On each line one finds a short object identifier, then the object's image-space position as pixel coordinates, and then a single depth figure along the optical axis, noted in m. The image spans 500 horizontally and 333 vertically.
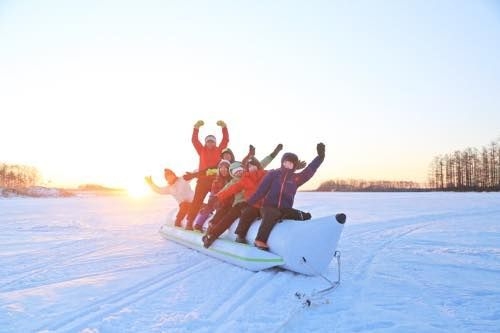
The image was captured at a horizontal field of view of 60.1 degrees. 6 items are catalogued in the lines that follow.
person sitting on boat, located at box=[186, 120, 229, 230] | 8.86
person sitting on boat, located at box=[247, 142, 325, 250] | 6.16
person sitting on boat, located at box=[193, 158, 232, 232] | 8.08
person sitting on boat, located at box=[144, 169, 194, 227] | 9.48
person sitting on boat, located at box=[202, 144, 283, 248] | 6.98
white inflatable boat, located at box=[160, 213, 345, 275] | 5.64
